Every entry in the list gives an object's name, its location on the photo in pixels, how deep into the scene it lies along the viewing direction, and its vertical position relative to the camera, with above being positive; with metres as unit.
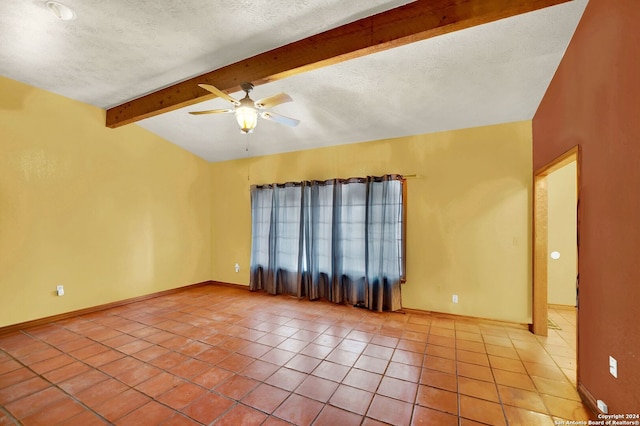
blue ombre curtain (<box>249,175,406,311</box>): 4.00 -0.39
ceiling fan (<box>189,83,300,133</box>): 2.46 +1.04
